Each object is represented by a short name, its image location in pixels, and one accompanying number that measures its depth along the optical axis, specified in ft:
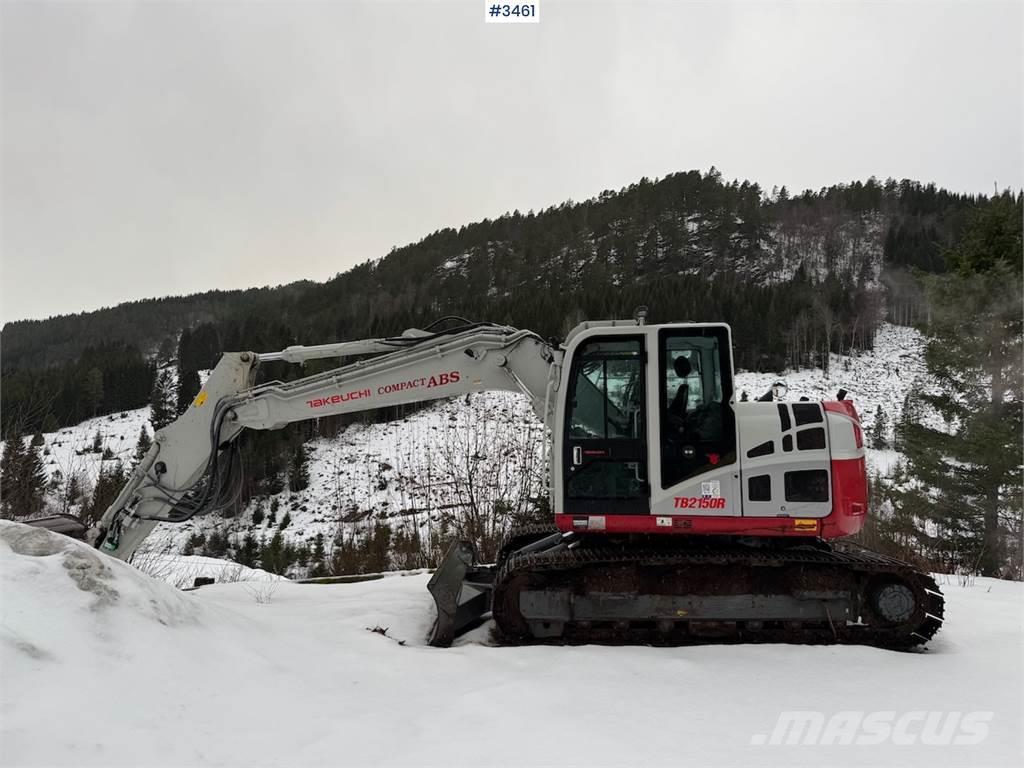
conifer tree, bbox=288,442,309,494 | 114.62
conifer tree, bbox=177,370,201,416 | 136.58
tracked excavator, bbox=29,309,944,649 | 17.92
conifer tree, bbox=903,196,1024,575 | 46.60
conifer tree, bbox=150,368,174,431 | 126.11
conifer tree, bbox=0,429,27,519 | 35.78
